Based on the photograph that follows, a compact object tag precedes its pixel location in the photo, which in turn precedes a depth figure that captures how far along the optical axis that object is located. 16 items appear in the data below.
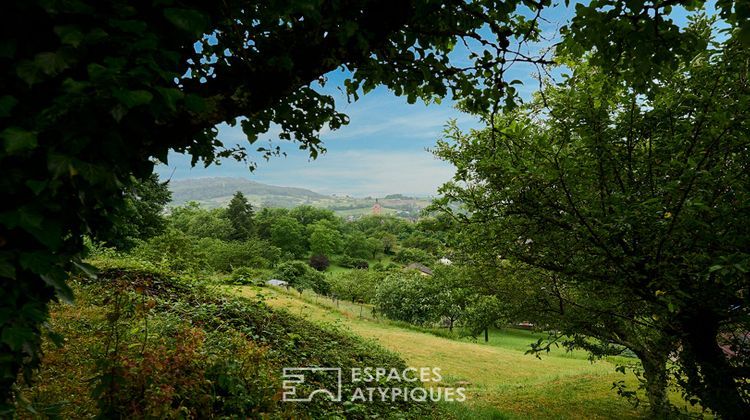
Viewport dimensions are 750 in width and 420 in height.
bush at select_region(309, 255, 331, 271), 86.34
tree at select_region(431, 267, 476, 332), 9.38
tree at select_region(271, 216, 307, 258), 93.81
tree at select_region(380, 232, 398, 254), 109.44
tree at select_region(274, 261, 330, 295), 55.33
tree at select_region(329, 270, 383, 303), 60.99
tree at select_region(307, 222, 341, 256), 97.62
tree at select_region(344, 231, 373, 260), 100.75
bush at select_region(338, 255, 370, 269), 91.44
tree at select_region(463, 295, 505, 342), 9.91
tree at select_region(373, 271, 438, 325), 46.38
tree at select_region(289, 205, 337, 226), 126.69
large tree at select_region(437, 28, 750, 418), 4.62
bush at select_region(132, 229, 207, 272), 23.25
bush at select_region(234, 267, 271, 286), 9.81
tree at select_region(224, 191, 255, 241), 89.88
